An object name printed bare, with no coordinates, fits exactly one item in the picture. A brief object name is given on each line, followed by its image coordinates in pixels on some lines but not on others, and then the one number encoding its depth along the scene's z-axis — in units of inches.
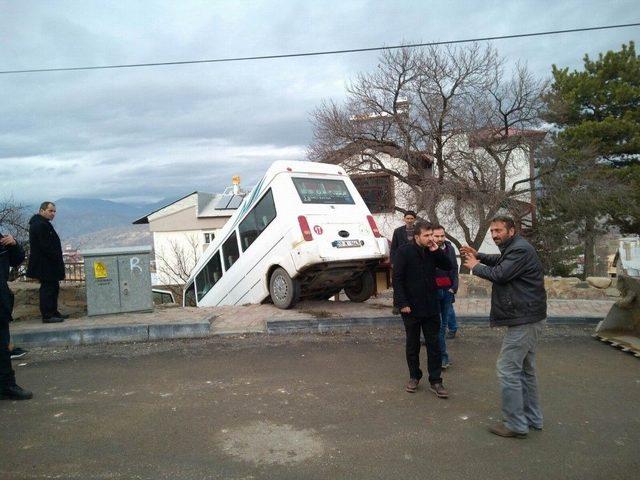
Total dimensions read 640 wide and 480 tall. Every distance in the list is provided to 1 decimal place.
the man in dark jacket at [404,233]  291.7
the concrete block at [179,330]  293.7
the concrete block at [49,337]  281.4
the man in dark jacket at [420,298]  193.9
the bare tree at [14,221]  645.9
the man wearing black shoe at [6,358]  195.2
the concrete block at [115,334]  288.4
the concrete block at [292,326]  303.1
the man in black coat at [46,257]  300.7
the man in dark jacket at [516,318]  155.8
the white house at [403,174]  855.7
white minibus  331.9
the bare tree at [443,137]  826.8
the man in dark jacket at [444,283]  196.8
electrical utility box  325.7
